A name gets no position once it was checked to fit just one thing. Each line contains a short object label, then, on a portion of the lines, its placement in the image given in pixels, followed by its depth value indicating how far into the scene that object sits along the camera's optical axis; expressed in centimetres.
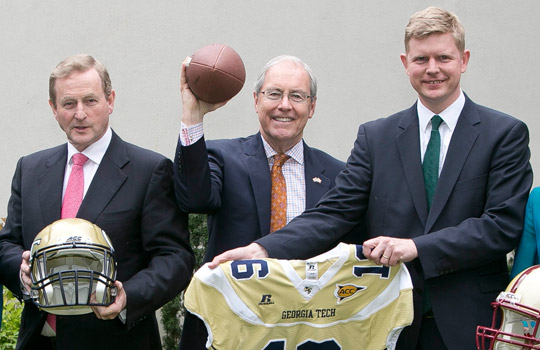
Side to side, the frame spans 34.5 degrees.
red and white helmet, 390
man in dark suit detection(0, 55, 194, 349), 450
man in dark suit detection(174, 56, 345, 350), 471
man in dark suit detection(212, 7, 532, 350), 415
